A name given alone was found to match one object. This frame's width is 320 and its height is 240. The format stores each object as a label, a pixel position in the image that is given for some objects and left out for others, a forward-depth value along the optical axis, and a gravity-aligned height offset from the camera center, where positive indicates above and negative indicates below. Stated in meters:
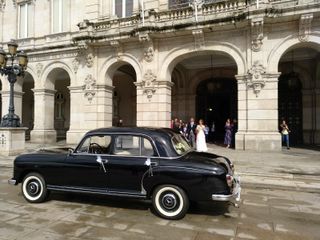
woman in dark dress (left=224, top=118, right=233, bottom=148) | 16.73 -0.52
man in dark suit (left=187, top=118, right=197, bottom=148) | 15.35 -0.43
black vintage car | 5.24 -0.88
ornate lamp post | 13.84 +2.48
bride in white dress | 13.29 -0.75
